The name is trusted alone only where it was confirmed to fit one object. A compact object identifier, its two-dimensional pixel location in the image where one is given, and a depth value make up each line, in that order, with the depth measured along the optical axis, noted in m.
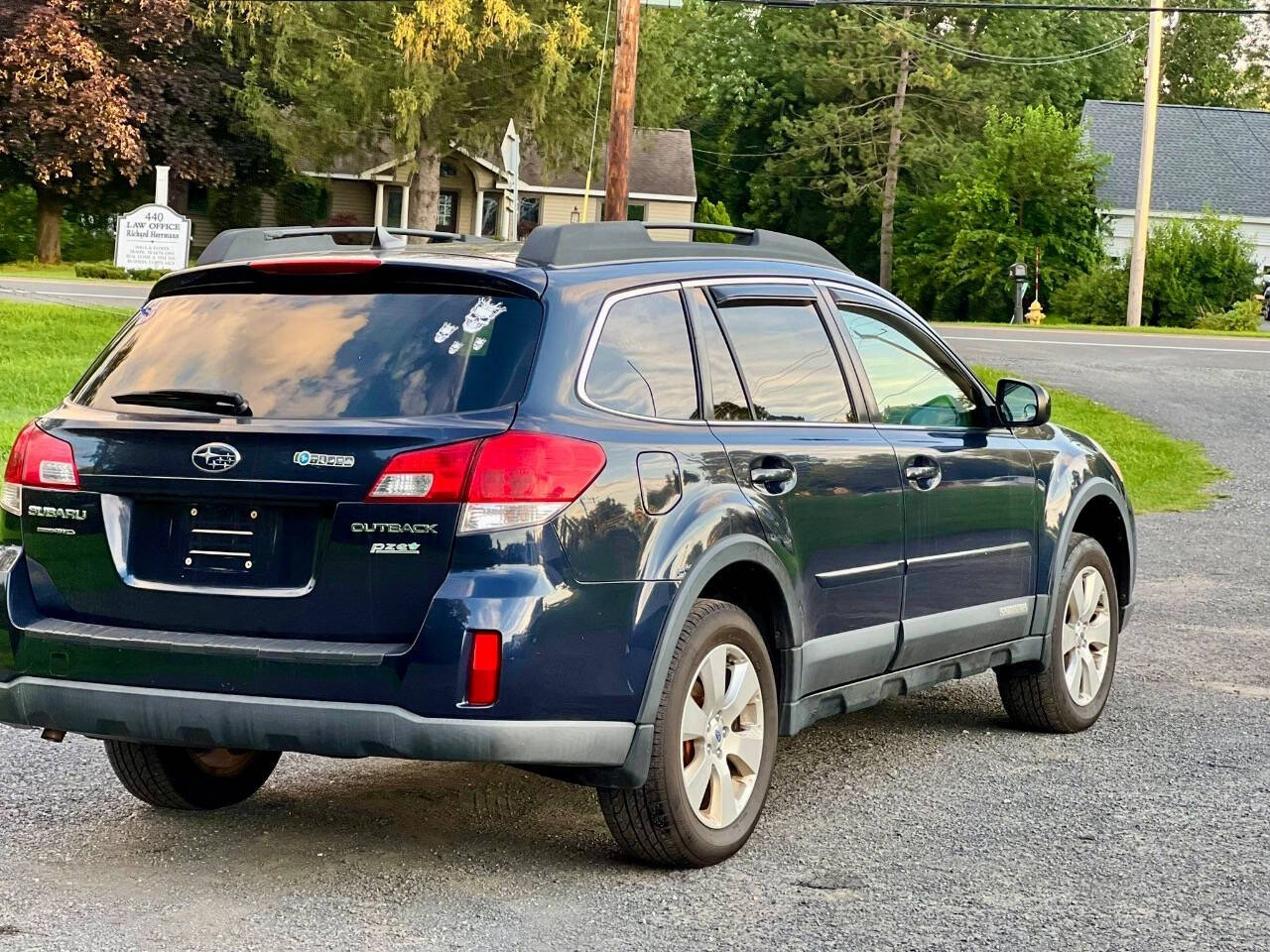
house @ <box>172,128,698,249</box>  57.72
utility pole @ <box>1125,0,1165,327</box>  39.50
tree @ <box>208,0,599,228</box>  44.34
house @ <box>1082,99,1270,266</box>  58.91
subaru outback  4.64
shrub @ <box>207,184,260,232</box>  56.55
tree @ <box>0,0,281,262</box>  46.81
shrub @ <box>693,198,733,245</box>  58.62
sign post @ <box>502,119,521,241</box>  23.61
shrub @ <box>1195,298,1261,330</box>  40.12
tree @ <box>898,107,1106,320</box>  50.53
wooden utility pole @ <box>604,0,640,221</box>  24.77
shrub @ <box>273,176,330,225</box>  57.50
